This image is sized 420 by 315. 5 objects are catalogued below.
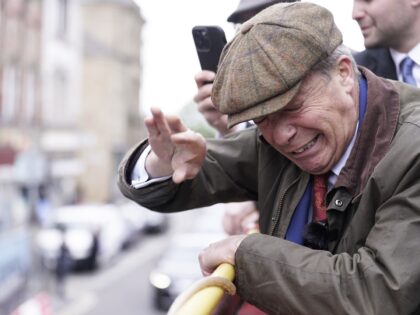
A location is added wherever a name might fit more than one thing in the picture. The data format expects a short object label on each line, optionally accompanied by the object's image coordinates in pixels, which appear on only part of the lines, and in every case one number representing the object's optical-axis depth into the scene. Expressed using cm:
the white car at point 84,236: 2172
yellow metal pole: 153
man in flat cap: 179
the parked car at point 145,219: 3183
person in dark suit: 263
